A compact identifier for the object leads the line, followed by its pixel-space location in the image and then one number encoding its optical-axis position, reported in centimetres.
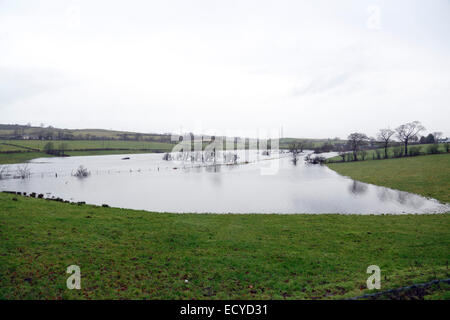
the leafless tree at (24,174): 4640
